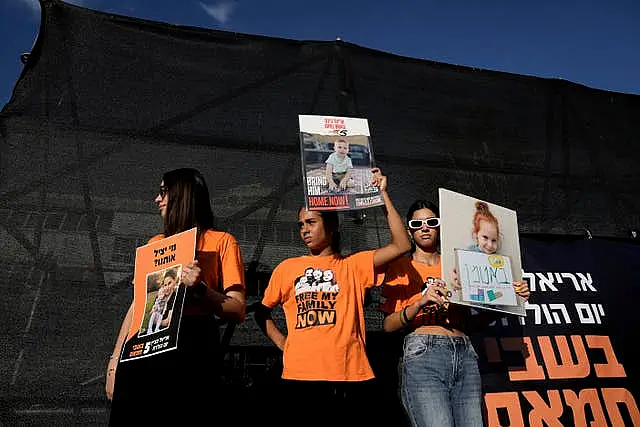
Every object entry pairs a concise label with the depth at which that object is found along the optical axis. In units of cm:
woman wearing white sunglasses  197
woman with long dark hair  150
